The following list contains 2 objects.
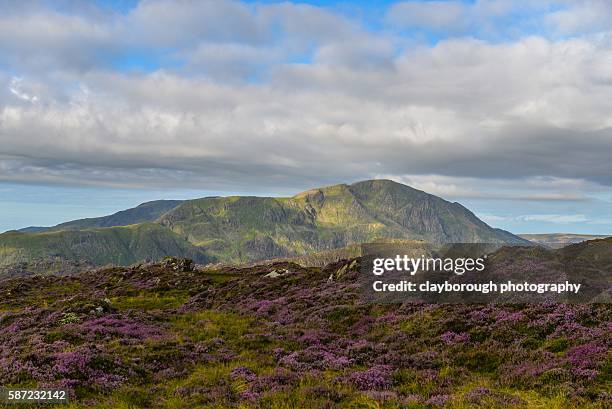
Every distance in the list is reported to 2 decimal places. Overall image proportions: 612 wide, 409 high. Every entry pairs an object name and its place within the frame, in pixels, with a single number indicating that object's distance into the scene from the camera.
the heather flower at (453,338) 20.59
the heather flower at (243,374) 17.00
